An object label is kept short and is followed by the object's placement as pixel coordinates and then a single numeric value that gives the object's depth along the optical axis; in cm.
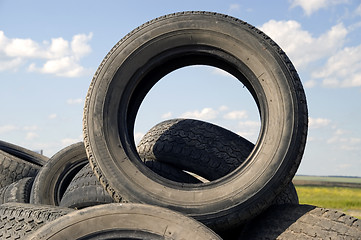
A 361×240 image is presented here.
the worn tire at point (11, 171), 617
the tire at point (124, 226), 233
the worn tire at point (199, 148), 388
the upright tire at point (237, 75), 312
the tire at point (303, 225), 300
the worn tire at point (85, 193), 405
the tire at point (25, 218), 273
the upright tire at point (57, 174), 518
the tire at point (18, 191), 539
